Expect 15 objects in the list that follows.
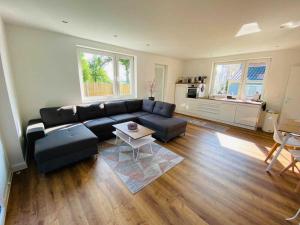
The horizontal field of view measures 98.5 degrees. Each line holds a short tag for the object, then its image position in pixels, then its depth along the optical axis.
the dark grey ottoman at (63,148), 1.85
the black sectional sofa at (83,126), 1.95
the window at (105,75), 3.53
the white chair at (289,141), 2.05
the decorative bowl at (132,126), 2.56
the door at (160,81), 5.52
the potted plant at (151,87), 5.09
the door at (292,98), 3.51
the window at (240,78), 4.23
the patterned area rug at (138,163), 1.91
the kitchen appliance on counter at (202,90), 5.26
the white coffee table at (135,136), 2.37
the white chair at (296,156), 1.78
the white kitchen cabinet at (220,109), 4.03
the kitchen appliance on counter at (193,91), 5.24
